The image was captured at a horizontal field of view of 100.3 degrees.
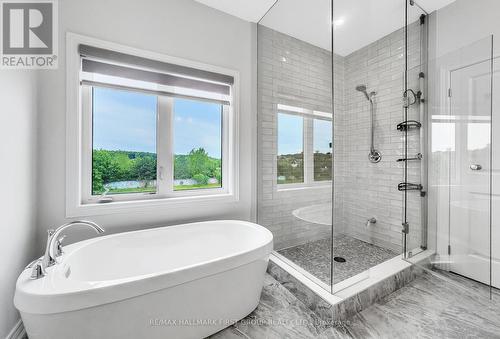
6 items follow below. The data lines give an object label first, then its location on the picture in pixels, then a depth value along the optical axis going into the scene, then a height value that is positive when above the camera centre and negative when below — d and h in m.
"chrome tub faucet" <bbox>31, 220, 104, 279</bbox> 1.06 -0.48
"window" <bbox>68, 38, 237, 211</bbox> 1.74 +0.36
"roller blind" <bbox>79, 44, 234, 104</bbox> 1.69 +0.86
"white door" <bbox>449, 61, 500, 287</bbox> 1.75 -0.08
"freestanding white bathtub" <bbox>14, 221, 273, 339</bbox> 0.94 -0.68
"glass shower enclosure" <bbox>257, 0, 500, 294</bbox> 1.83 +0.28
